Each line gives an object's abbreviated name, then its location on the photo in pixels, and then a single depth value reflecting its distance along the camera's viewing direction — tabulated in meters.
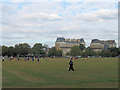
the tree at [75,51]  176.75
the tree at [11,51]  145.38
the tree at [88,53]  180.75
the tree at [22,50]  151.12
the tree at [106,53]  178.75
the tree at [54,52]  172.50
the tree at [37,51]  172.98
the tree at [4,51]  141.29
